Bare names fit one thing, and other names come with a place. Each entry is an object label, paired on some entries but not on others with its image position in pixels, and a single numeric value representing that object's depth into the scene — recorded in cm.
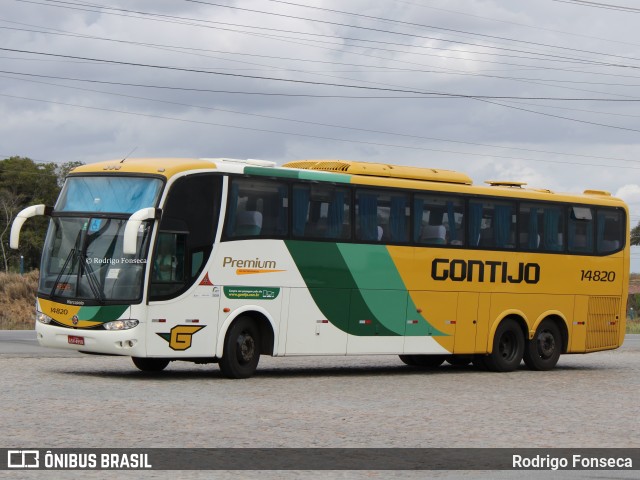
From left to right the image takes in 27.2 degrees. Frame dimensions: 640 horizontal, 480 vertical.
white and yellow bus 2014
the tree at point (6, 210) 9025
